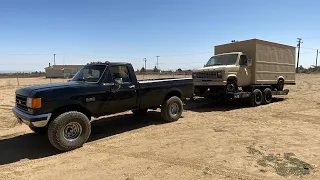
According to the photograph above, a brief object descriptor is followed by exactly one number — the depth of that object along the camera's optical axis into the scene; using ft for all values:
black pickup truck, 19.03
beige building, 233.00
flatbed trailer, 39.42
